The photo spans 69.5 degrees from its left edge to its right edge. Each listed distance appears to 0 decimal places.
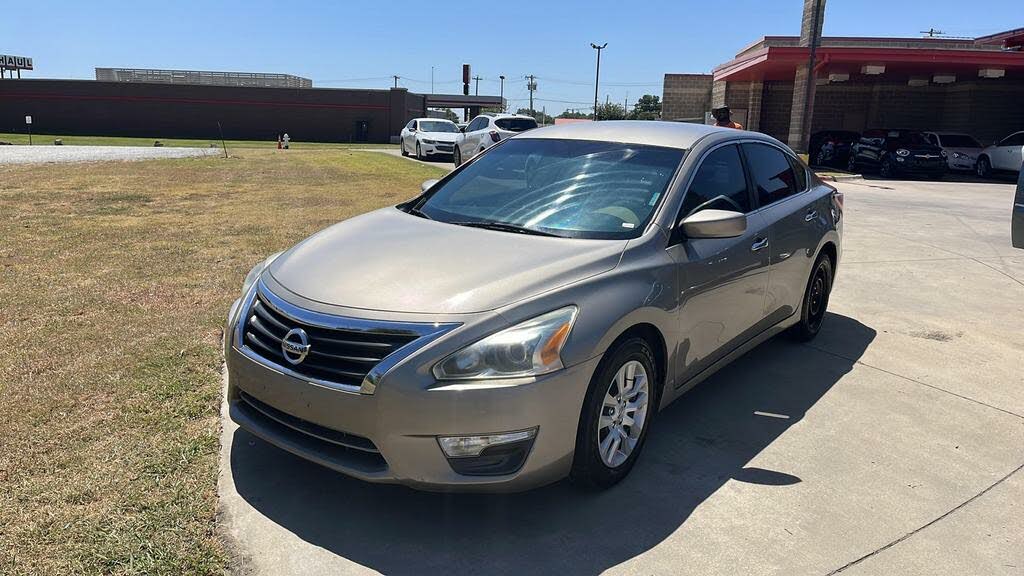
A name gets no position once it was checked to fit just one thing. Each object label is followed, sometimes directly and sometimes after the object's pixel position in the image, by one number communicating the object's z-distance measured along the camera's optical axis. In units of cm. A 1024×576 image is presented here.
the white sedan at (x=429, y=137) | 2480
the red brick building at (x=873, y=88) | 2552
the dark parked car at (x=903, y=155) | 2300
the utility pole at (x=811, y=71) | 2294
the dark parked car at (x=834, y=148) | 2727
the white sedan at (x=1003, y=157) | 2284
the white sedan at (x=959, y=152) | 2494
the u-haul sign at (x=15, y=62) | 6806
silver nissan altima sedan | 285
